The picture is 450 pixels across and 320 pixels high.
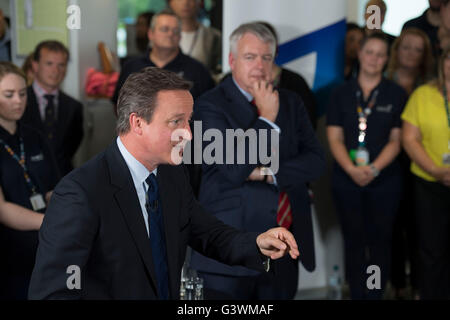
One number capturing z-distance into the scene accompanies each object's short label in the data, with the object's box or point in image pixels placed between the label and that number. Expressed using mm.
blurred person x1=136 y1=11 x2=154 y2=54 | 5824
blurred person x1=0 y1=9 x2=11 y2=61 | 4438
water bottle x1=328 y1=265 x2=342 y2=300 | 4043
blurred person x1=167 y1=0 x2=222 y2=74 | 4801
